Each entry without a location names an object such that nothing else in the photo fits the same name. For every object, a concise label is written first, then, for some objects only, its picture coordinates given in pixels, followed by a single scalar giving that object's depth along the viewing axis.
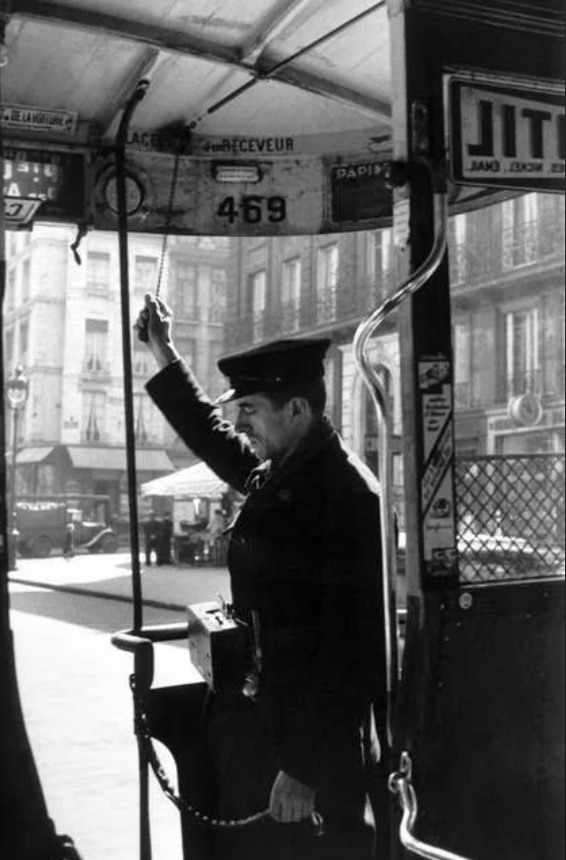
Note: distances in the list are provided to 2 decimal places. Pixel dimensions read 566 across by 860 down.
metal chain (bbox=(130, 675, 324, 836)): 2.69
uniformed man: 2.38
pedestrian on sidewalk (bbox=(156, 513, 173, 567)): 31.28
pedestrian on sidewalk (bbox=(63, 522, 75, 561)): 34.06
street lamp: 20.98
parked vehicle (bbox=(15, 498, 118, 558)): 35.91
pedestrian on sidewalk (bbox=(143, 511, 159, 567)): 31.45
